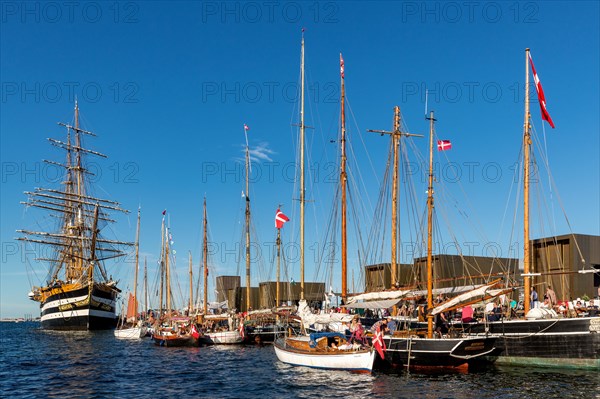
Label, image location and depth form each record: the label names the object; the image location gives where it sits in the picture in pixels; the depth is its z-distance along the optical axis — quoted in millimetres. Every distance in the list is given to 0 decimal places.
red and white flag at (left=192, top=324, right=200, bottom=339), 59166
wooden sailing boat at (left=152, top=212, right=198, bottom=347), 60062
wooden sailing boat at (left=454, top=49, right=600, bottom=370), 31734
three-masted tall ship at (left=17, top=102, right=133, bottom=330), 107500
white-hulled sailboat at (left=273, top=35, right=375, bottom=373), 33062
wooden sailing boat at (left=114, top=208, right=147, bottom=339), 78125
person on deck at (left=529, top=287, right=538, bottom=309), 36812
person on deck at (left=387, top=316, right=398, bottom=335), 35869
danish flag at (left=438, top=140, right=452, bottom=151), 41844
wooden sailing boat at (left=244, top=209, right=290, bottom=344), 59838
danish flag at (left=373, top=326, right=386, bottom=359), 32250
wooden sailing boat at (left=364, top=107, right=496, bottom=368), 33000
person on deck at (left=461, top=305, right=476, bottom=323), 38031
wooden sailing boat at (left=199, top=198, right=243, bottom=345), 59562
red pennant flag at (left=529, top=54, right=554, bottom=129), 38438
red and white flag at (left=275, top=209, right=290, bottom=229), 53250
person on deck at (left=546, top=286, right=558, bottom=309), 37647
